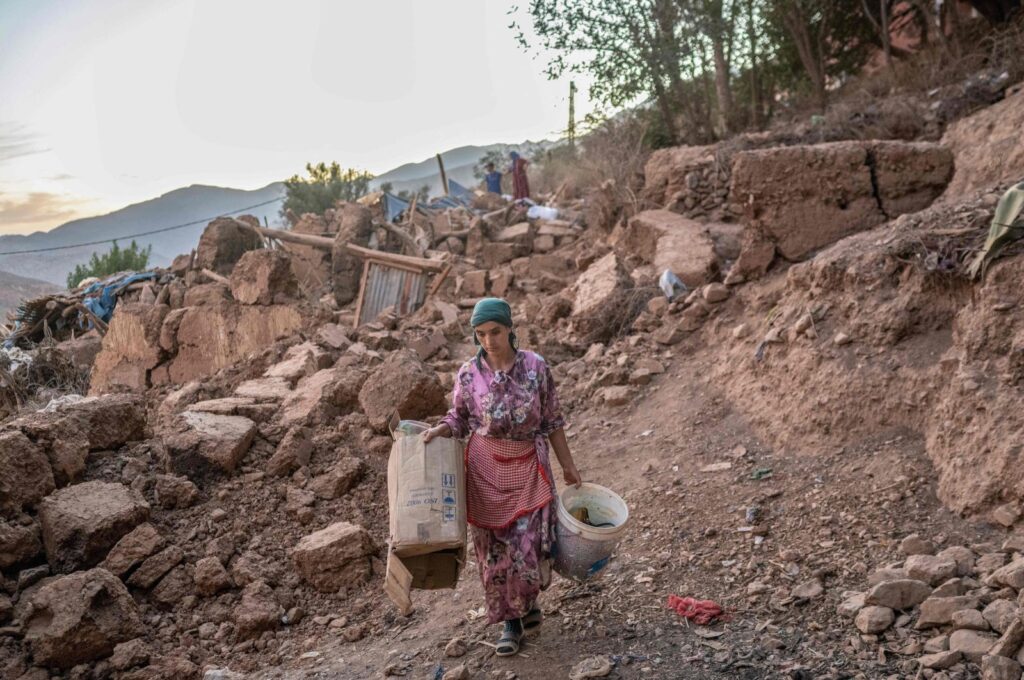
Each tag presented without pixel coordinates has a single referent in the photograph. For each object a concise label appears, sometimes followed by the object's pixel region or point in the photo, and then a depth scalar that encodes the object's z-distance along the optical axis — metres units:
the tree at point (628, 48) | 11.36
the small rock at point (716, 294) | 6.65
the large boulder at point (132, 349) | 10.83
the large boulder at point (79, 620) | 3.83
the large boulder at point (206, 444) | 5.50
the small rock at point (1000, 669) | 2.29
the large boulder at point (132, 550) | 4.48
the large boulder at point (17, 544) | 4.32
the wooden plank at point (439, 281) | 10.85
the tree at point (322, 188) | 25.83
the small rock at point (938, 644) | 2.58
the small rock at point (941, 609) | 2.66
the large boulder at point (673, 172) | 9.28
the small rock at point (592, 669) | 2.91
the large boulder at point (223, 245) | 12.52
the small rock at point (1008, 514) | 3.12
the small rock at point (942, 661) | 2.49
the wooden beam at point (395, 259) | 10.89
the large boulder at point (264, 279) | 10.07
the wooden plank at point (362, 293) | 10.64
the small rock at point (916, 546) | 3.21
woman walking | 3.06
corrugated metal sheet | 10.98
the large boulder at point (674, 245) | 7.39
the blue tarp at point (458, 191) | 19.97
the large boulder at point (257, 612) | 4.23
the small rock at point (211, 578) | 4.50
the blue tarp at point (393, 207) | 16.84
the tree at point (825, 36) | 11.42
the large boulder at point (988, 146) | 5.47
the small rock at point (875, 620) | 2.76
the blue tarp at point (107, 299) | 13.77
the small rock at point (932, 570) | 2.89
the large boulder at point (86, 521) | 4.46
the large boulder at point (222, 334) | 9.95
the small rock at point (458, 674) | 3.05
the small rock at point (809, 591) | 3.14
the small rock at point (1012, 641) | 2.36
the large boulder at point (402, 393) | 6.16
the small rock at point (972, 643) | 2.47
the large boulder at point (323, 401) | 6.38
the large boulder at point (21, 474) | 4.52
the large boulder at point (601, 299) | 7.71
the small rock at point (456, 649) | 3.34
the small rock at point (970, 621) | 2.56
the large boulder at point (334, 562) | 4.63
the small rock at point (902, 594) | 2.81
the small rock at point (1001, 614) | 2.50
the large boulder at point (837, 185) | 6.17
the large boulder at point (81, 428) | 4.91
